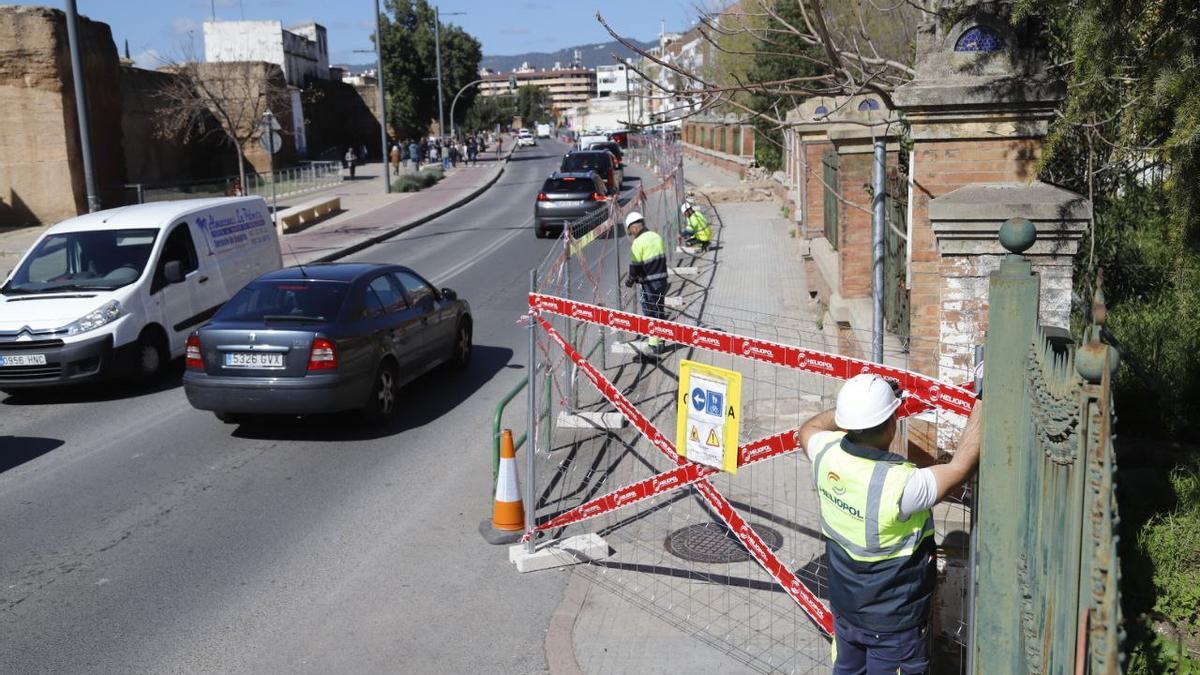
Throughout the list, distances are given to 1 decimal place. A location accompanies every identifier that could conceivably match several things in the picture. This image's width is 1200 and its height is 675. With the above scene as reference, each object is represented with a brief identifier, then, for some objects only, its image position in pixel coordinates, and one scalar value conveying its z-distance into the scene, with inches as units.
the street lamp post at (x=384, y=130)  1569.9
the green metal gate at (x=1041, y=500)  91.1
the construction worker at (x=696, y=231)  894.4
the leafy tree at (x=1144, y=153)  224.7
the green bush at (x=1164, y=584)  187.2
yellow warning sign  221.9
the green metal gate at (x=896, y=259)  371.2
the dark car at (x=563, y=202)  1085.1
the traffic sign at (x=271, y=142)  1006.6
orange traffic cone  302.5
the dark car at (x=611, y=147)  1962.4
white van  450.6
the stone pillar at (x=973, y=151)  235.5
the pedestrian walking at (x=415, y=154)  2188.5
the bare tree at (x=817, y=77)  257.8
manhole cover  277.7
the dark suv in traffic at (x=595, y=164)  1446.9
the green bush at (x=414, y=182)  1726.1
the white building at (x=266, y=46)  2292.1
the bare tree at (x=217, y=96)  1475.1
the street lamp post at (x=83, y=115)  700.0
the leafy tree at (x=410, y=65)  2719.0
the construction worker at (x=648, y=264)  518.0
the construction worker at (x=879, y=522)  159.2
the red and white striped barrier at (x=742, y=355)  188.7
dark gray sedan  385.7
